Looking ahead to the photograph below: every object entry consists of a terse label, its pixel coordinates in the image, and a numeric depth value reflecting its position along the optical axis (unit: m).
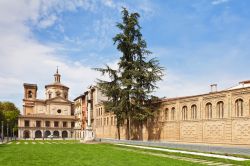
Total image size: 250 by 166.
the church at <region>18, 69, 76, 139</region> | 54.06
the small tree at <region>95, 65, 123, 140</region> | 26.45
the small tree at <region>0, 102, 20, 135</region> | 56.85
